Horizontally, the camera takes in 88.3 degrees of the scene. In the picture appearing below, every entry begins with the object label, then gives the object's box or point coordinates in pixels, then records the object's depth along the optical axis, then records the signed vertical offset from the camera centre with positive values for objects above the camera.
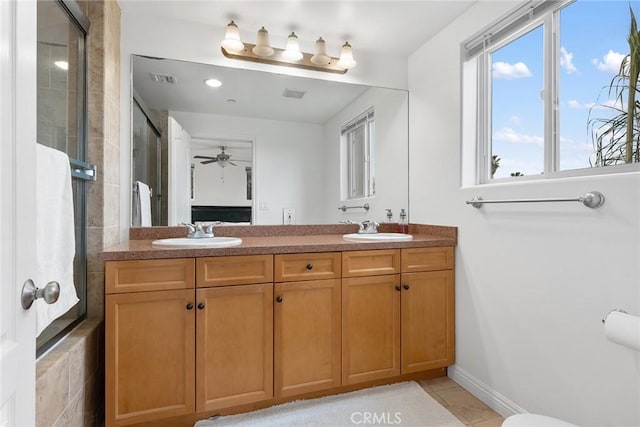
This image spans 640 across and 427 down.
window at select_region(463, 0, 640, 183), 1.34 +0.58
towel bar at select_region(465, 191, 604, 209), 1.28 +0.05
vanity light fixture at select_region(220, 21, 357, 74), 2.03 +1.04
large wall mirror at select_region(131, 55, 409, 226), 2.09 +0.46
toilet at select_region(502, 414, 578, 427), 1.16 -0.75
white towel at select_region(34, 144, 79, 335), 1.12 -0.07
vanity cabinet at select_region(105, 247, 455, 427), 1.51 -0.60
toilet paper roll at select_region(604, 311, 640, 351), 1.09 -0.40
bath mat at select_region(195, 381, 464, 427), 1.66 -1.06
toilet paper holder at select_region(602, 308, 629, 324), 1.23 -0.37
